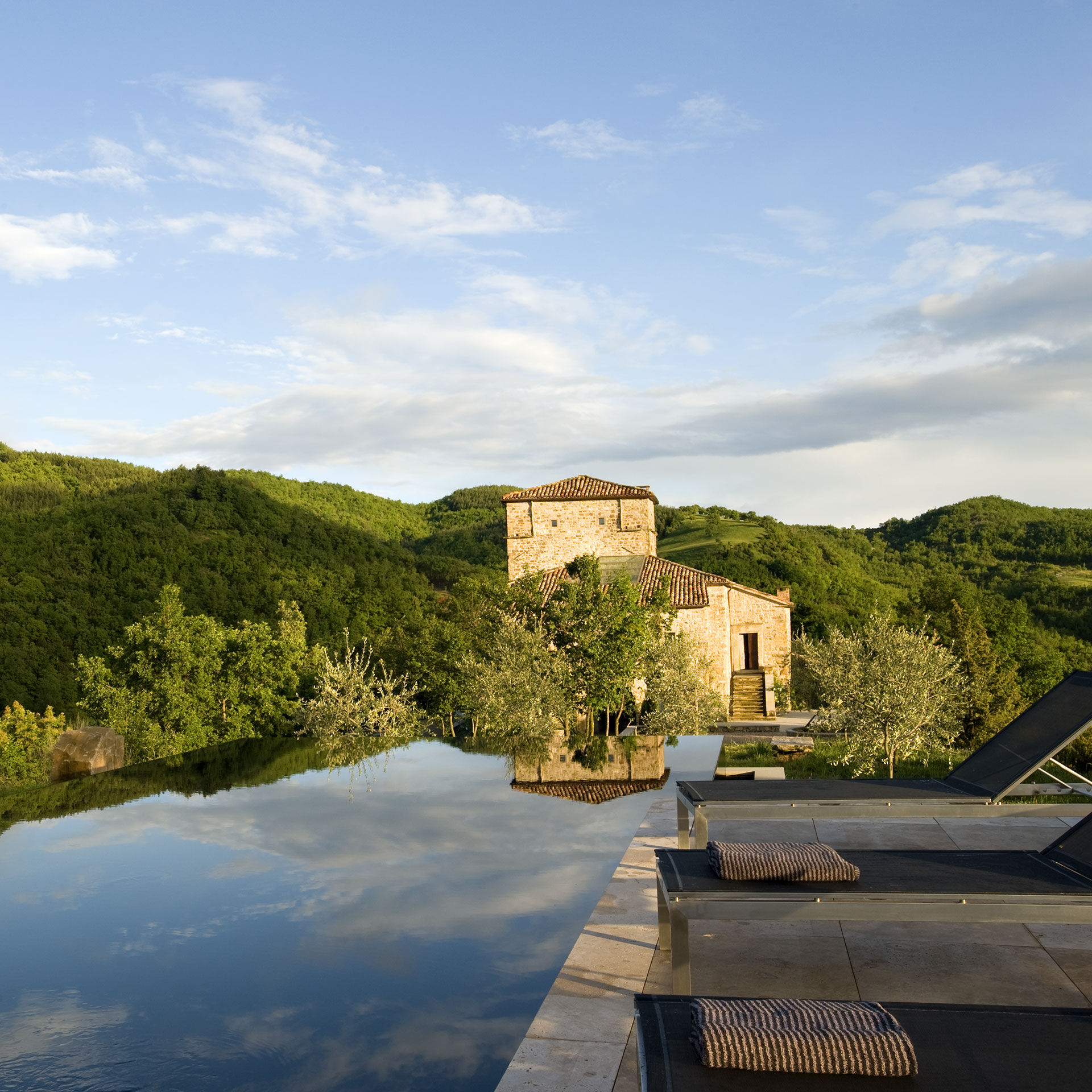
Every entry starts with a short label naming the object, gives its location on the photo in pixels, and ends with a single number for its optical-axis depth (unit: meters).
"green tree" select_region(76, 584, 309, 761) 19.48
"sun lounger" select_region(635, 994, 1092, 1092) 2.34
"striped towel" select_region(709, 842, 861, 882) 3.96
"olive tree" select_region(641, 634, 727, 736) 16.70
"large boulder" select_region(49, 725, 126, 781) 11.73
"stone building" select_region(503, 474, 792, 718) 26.73
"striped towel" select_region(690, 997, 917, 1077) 2.41
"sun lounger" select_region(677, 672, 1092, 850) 5.52
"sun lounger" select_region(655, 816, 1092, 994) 3.57
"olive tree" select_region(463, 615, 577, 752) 14.16
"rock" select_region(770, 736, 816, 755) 16.20
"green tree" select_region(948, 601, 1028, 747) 26.22
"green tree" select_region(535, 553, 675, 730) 16.75
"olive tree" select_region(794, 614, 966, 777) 10.46
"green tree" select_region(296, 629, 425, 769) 14.85
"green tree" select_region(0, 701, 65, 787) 16.14
